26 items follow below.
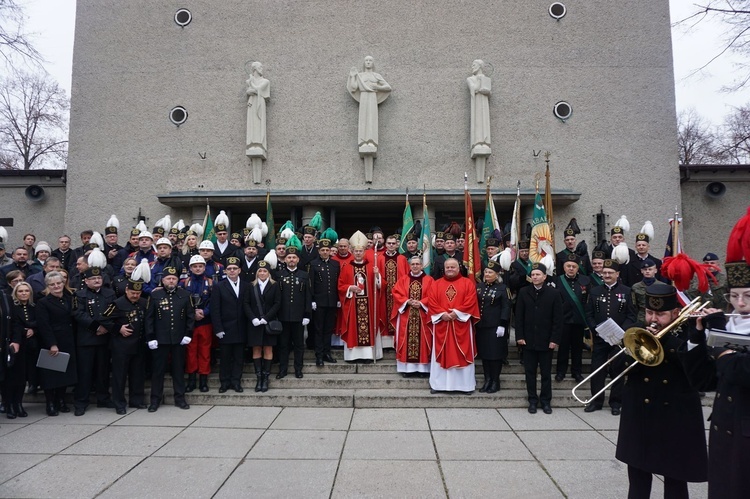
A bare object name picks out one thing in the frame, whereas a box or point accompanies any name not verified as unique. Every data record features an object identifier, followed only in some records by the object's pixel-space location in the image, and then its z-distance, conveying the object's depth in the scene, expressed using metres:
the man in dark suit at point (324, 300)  7.57
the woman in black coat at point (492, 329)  6.80
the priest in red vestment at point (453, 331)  6.79
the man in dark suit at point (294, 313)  7.15
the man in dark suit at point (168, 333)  6.44
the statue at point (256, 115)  11.62
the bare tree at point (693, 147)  24.91
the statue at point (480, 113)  11.38
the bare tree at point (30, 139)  23.91
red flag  7.82
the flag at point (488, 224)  9.10
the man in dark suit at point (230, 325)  6.87
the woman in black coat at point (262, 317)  6.90
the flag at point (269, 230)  10.28
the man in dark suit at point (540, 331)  6.34
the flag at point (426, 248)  8.18
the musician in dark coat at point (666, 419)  3.07
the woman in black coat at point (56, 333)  6.16
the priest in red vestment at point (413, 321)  7.21
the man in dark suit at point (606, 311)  6.50
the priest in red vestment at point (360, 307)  7.66
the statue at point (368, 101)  11.53
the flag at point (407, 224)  9.04
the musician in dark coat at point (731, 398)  2.48
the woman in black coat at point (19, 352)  6.06
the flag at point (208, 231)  10.02
